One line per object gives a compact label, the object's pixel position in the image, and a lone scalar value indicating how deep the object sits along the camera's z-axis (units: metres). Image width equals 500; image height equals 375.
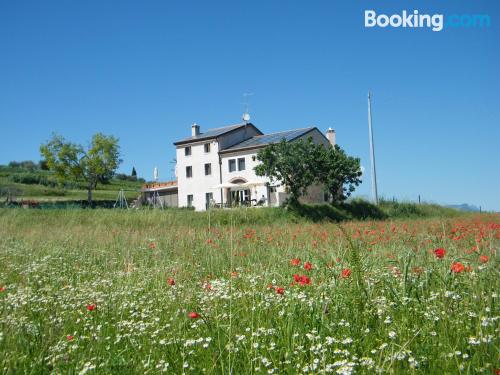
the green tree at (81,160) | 49.38
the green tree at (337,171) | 31.69
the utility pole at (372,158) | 29.43
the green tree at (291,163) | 30.63
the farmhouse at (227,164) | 39.09
